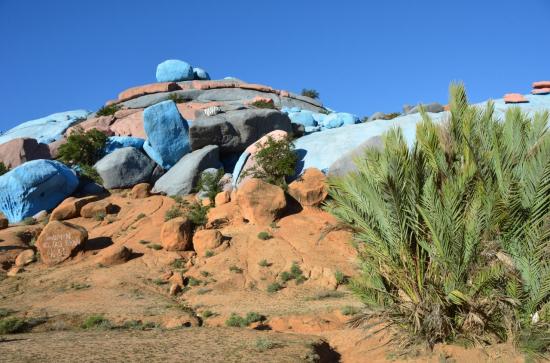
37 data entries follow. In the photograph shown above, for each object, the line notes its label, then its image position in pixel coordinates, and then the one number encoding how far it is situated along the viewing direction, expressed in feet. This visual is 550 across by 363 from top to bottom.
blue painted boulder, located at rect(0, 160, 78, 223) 84.17
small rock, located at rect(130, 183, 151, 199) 86.58
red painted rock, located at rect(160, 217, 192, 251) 65.62
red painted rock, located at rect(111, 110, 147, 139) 118.21
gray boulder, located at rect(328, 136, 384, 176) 74.90
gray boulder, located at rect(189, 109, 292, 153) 93.30
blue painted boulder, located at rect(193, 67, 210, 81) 176.36
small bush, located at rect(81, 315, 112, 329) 42.16
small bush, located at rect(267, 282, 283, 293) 54.76
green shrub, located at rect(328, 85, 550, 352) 25.81
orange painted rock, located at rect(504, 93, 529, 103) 96.13
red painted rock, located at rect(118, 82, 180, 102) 155.53
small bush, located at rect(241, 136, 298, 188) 77.41
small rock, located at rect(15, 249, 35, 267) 64.75
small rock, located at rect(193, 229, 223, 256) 63.97
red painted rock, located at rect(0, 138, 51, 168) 101.76
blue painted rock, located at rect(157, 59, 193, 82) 170.30
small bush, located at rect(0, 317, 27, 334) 40.16
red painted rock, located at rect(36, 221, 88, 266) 64.39
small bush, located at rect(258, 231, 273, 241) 64.84
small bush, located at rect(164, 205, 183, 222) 75.31
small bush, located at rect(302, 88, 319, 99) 178.70
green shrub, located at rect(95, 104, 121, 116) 136.64
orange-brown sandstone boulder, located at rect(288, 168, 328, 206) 70.90
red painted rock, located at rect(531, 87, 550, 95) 104.78
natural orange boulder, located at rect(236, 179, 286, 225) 68.18
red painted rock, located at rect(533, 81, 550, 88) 106.63
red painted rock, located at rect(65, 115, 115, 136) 123.85
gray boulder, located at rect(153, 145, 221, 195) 85.76
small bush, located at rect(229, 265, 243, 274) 59.05
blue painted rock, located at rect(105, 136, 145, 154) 103.91
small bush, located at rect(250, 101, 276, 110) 123.78
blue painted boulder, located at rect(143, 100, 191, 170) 95.20
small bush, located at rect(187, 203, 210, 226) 70.95
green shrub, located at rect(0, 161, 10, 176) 96.41
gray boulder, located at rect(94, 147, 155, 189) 90.84
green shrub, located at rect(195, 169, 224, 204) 79.67
